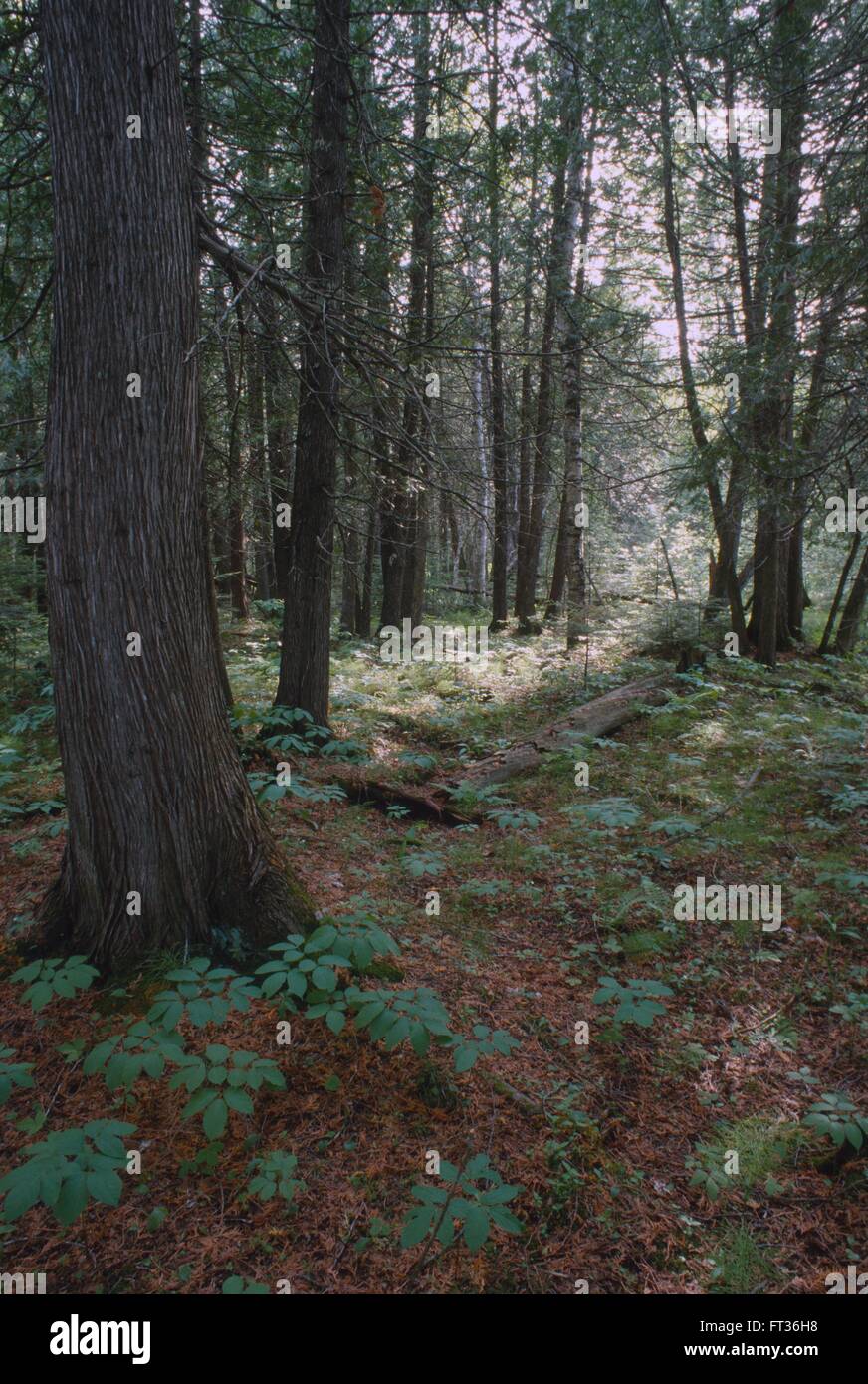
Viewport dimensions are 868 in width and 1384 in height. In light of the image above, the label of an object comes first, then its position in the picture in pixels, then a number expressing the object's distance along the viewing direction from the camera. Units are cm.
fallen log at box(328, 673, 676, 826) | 659
